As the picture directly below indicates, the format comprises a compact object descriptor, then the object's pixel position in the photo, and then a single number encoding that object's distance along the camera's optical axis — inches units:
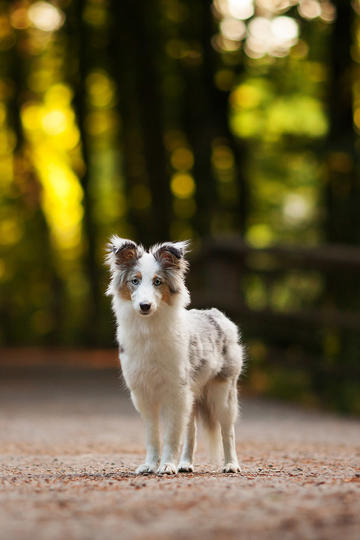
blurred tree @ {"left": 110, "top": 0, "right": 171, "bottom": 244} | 936.3
